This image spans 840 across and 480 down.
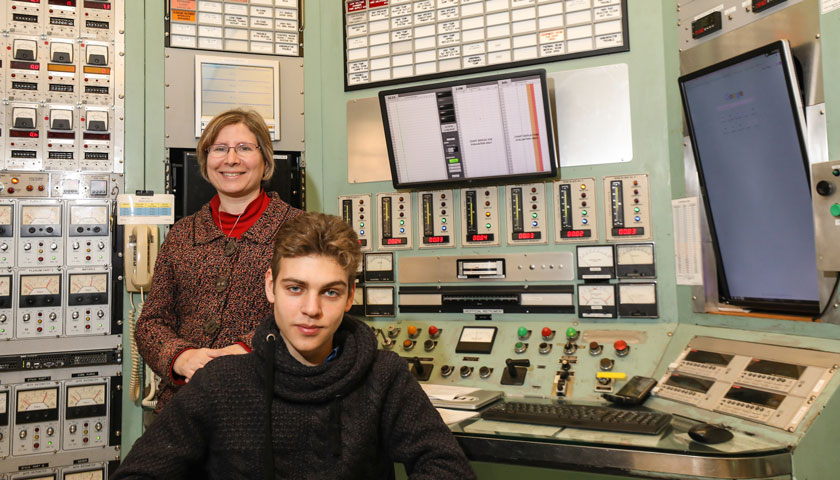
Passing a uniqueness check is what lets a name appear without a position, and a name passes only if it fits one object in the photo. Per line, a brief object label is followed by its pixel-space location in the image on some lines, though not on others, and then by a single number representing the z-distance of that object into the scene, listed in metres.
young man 1.36
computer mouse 1.53
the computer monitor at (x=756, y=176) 1.90
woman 1.81
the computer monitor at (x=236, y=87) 2.85
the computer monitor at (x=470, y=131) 2.46
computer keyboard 1.68
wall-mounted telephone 2.64
